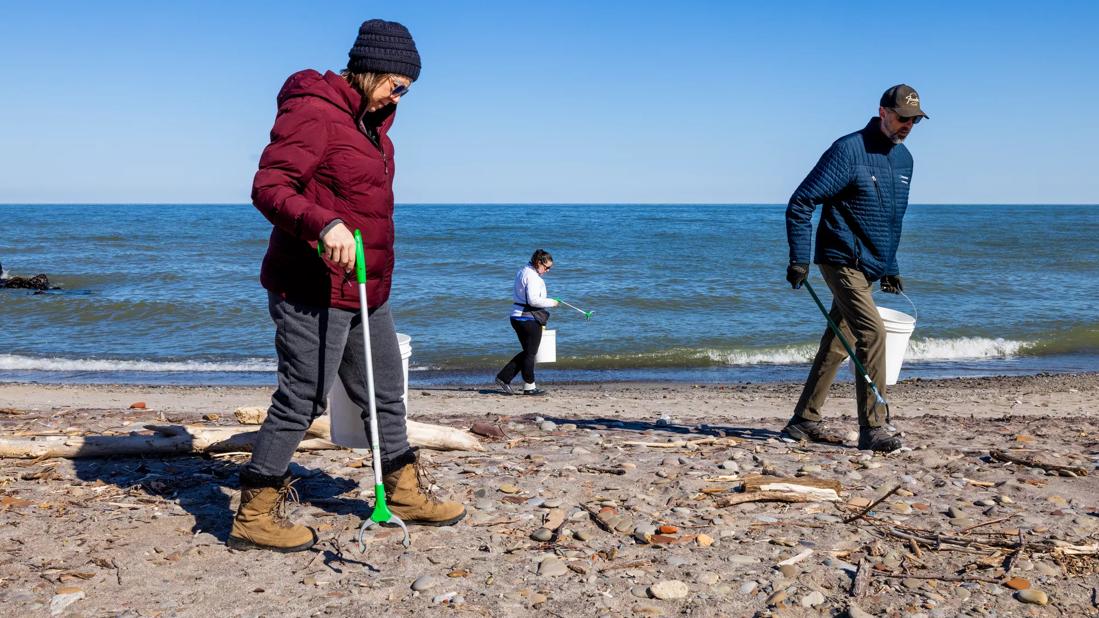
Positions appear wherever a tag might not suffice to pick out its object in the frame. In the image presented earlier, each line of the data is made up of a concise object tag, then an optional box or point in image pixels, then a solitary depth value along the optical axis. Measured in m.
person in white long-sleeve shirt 10.70
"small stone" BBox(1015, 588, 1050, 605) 3.29
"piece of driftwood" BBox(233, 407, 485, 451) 5.18
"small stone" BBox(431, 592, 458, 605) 3.28
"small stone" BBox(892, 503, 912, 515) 4.30
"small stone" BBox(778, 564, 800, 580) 3.51
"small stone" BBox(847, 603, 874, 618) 3.17
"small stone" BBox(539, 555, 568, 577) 3.54
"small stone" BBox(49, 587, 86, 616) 3.17
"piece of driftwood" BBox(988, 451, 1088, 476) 5.02
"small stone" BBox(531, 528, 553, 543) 3.89
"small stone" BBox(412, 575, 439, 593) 3.37
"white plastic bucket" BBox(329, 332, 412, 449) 4.70
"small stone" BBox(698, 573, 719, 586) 3.46
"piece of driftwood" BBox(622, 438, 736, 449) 5.77
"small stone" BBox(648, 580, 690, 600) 3.34
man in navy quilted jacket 5.43
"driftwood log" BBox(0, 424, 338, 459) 4.92
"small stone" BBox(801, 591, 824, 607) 3.29
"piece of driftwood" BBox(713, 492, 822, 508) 4.38
